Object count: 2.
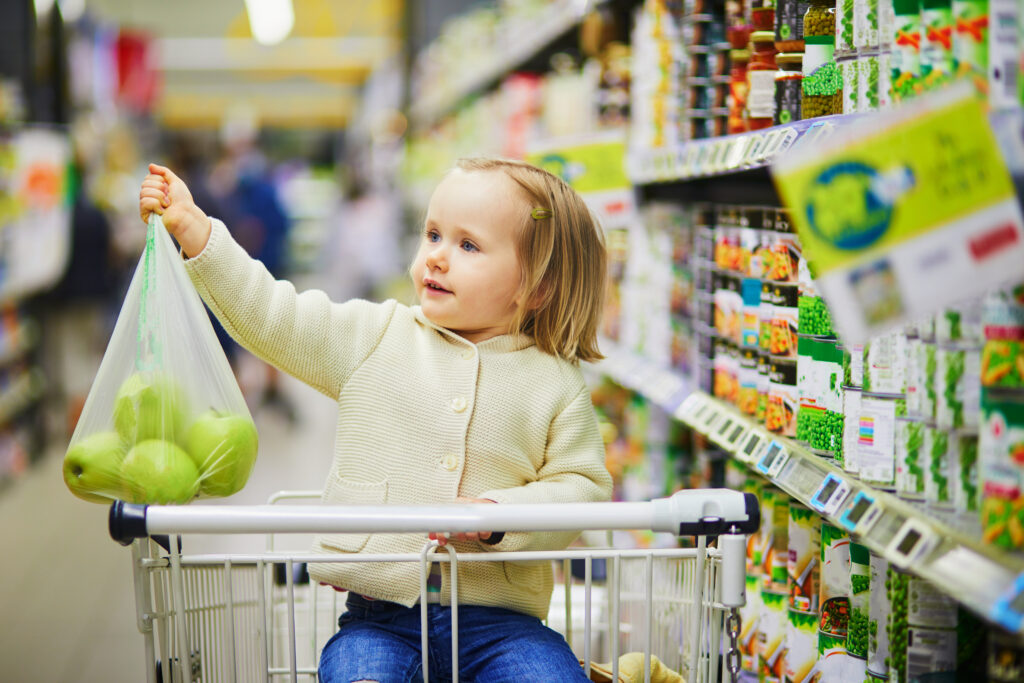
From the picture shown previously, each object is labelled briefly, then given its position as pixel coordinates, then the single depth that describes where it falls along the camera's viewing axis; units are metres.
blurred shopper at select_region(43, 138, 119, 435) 6.76
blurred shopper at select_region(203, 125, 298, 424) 6.41
